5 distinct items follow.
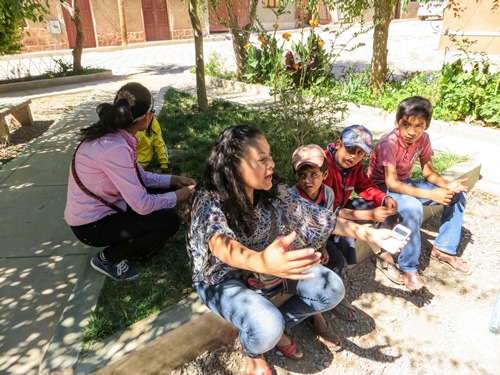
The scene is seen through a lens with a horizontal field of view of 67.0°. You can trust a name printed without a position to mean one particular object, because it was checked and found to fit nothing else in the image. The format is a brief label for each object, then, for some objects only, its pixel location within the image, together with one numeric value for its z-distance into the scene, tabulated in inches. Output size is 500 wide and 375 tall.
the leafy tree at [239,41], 301.1
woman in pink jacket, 94.7
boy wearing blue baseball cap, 99.3
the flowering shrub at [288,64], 288.5
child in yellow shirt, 162.4
